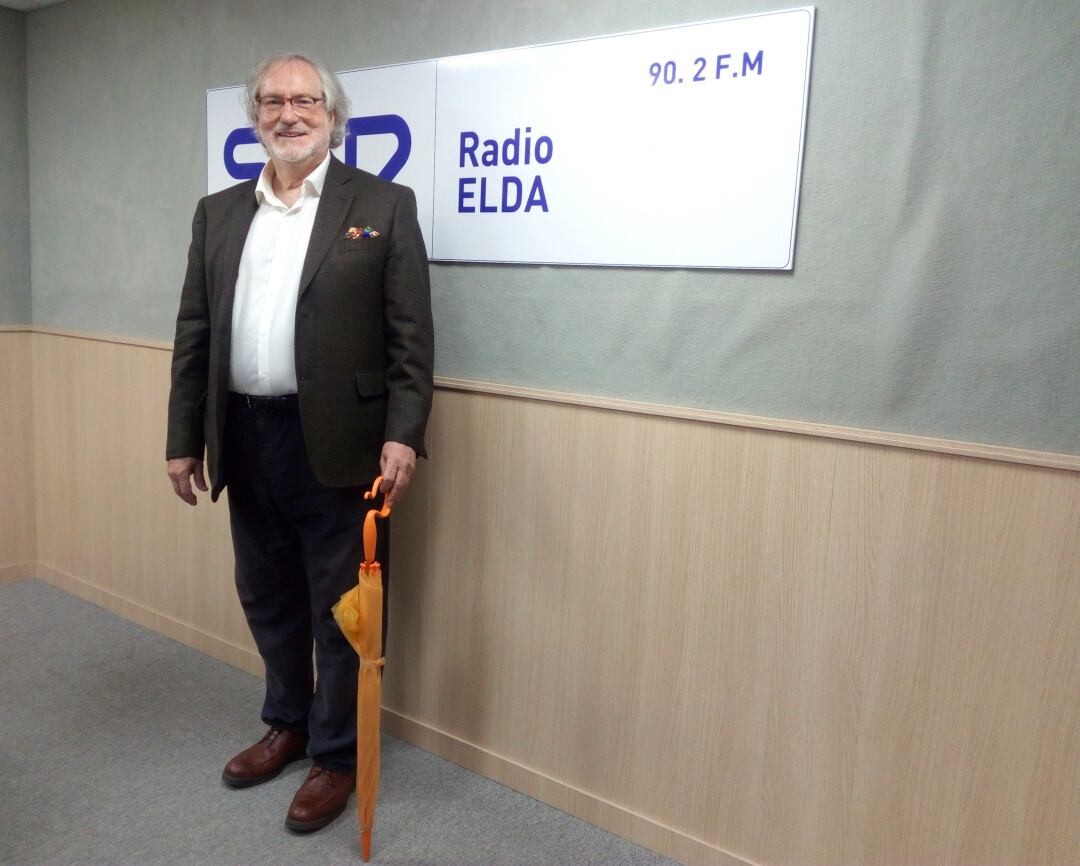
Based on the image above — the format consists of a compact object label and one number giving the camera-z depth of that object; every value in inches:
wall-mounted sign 69.6
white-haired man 78.5
